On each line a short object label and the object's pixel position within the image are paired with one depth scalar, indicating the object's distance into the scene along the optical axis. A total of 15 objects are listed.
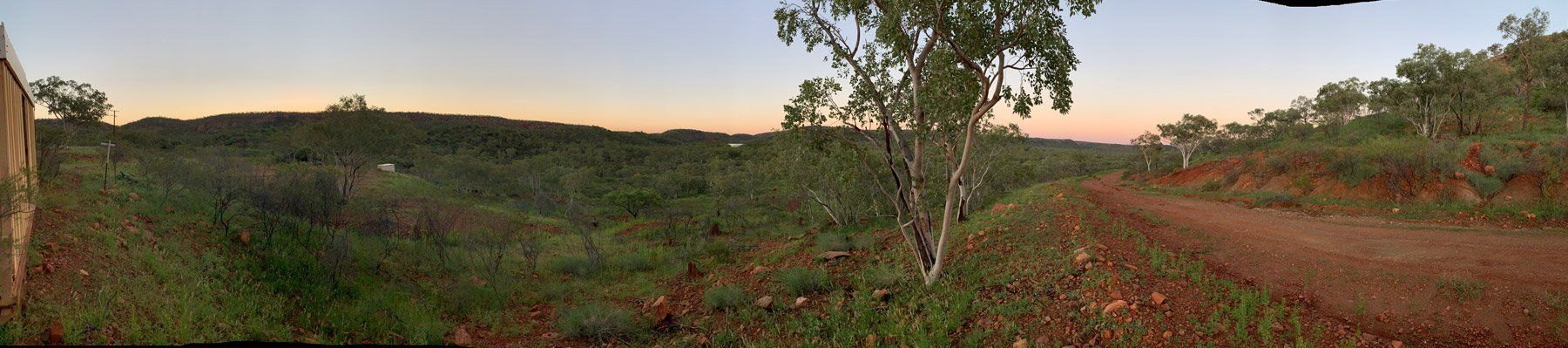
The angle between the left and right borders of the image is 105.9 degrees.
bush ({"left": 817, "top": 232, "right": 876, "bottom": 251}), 11.85
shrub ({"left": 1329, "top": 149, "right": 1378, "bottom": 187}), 14.73
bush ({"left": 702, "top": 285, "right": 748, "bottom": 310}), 8.91
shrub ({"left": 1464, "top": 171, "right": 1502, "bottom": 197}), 12.14
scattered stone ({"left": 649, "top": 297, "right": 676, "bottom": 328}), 8.64
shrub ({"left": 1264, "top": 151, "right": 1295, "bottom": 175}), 18.59
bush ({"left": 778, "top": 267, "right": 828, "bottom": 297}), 9.14
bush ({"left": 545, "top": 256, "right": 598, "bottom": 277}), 12.52
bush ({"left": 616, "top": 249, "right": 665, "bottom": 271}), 12.89
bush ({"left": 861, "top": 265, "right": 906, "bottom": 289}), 8.70
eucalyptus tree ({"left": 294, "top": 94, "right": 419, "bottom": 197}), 25.39
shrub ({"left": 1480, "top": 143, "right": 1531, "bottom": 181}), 12.32
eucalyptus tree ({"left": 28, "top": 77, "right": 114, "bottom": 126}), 19.97
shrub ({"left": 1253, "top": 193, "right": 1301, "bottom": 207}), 13.87
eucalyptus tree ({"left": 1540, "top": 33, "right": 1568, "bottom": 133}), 21.94
